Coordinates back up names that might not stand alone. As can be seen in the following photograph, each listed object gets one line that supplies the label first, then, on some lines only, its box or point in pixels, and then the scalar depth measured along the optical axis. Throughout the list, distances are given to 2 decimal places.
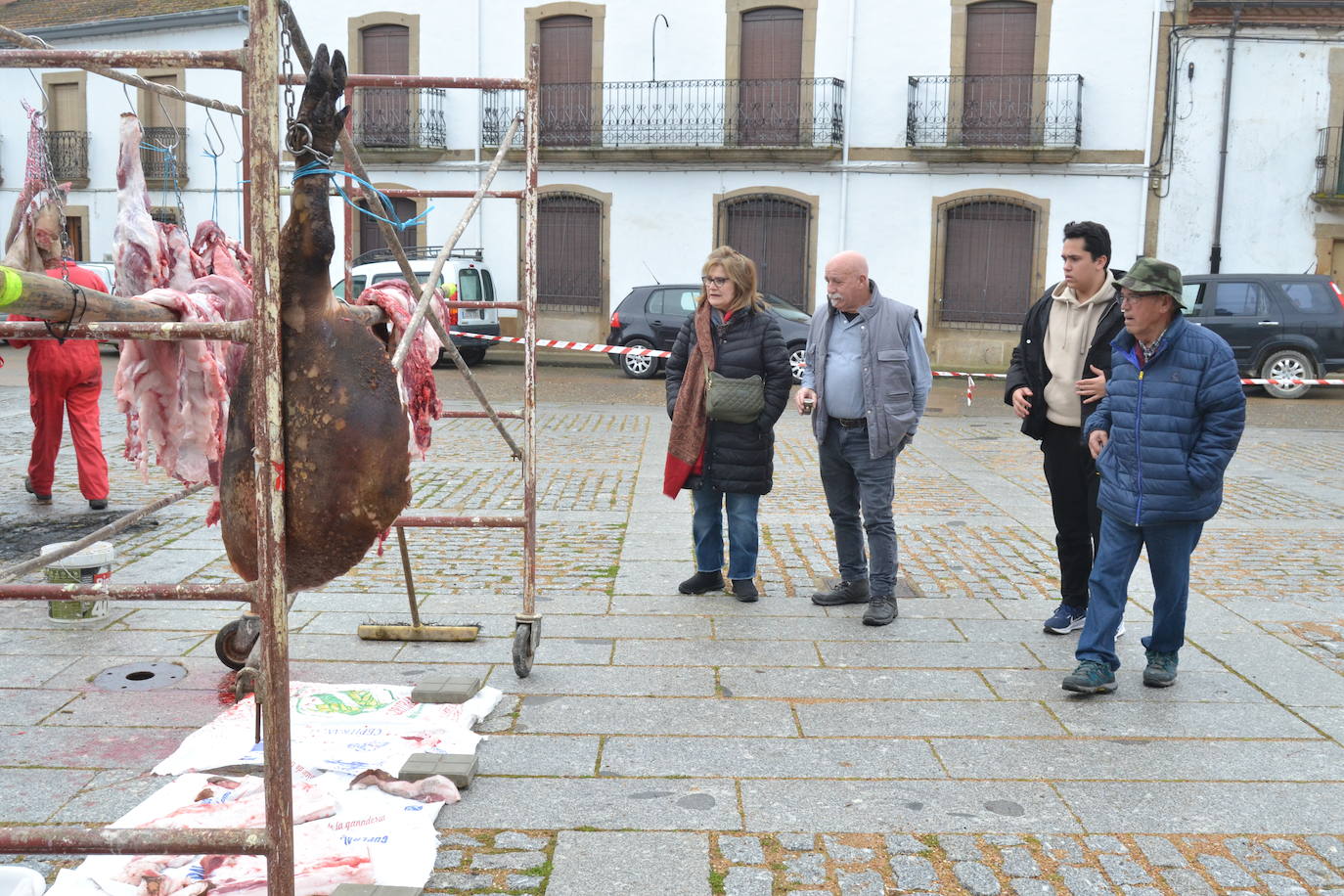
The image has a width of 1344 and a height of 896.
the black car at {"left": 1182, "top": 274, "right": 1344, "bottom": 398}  17.06
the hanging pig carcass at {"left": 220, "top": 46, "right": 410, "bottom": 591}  2.54
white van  19.89
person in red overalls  7.65
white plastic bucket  5.34
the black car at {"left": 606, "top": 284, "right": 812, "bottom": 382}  19.41
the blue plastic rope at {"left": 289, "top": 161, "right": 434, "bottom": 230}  2.51
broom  5.17
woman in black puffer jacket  5.91
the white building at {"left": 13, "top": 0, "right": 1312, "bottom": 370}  21.38
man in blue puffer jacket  4.50
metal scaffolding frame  2.28
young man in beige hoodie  5.18
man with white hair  5.63
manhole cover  4.58
